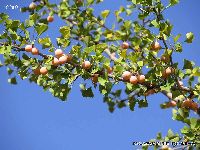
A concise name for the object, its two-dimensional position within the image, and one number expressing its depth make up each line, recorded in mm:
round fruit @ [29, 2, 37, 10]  5286
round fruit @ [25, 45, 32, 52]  3266
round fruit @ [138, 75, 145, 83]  3174
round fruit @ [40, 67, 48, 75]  3297
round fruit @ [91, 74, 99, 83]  3247
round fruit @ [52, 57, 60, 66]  3161
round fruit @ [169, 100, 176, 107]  4199
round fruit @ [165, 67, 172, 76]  3191
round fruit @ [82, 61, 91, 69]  3080
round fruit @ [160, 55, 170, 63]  3235
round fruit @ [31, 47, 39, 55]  3245
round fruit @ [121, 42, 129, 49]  4188
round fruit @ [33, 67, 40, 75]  3475
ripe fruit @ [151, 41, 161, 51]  3396
